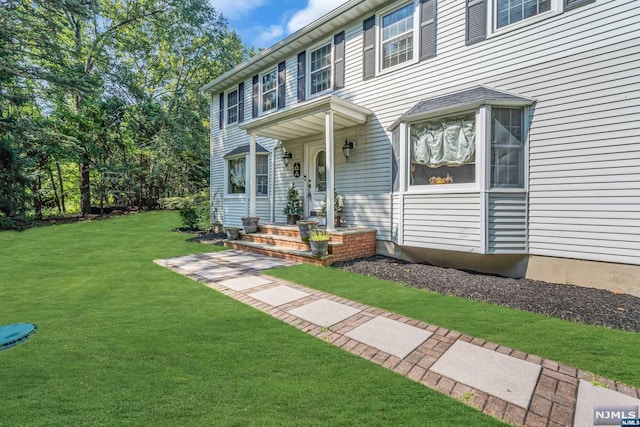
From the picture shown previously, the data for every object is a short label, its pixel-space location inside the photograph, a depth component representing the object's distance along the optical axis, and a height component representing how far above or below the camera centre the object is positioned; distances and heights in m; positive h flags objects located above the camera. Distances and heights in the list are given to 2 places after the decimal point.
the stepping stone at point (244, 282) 4.79 -1.33
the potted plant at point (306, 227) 6.73 -0.53
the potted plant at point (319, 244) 6.13 -0.83
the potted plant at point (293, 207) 8.91 -0.08
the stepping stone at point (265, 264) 6.19 -1.30
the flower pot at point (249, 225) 8.78 -0.61
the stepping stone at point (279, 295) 4.09 -1.34
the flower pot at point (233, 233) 8.84 -0.85
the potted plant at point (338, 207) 7.90 -0.09
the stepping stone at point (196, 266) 6.05 -1.31
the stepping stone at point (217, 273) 5.48 -1.32
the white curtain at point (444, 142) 5.44 +1.20
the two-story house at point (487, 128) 4.48 +1.43
